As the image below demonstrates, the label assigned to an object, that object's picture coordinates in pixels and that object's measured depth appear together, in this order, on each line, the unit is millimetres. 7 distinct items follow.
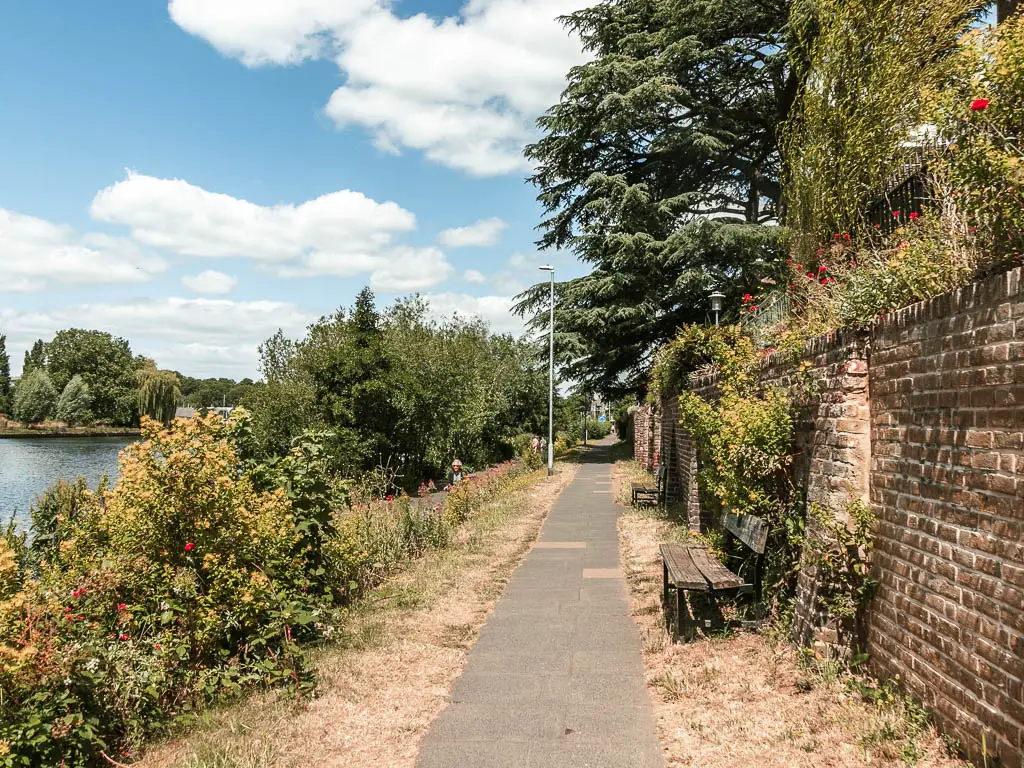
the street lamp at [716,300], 12492
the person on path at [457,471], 16136
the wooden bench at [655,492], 14148
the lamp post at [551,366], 24391
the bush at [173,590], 4145
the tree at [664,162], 23188
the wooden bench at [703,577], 5516
